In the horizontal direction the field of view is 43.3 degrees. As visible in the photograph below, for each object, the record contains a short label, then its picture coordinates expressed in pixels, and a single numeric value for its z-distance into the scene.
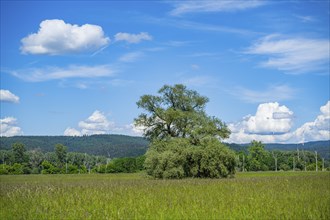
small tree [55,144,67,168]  149.88
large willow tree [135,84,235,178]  43.66
